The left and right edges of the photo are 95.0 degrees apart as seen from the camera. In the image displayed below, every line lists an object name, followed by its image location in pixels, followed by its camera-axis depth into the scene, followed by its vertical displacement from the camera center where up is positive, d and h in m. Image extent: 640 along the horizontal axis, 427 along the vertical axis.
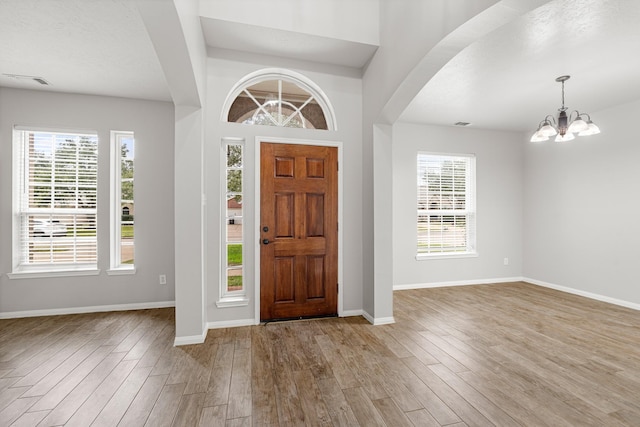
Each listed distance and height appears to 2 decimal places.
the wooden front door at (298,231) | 3.45 -0.19
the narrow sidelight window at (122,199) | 4.05 +0.23
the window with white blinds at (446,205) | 5.33 +0.19
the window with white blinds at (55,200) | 3.79 +0.21
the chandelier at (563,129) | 3.31 +1.00
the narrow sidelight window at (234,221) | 3.43 -0.06
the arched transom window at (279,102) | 3.46 +1.38
